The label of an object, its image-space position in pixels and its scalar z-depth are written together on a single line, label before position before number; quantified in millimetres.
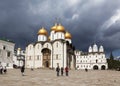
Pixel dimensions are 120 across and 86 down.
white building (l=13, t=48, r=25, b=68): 45239
